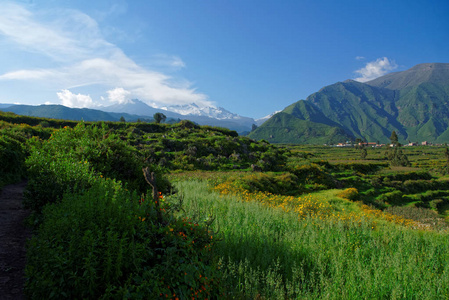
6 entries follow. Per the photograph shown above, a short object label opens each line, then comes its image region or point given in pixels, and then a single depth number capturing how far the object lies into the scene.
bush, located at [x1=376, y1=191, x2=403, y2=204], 28.59
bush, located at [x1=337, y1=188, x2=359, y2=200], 21.08
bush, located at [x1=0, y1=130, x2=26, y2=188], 10.41
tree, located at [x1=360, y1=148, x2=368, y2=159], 82.06
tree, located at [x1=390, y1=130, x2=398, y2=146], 85.66
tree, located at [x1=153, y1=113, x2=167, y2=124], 72.19
